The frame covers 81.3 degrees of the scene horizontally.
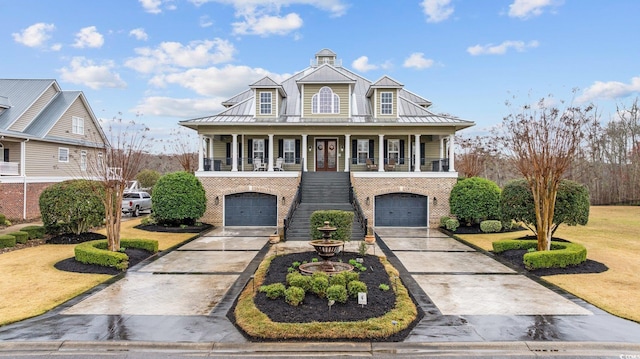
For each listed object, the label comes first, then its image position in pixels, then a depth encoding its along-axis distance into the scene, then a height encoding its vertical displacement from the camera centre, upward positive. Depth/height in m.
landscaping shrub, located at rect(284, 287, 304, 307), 8.15 -2.47
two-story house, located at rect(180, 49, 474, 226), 22.31 +2.38
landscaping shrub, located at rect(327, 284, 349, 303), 8.13 -2.42
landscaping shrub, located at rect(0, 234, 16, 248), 14.84 -2.27
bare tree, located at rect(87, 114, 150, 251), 13.11 -0.03
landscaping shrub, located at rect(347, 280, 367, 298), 8.44 -2.39
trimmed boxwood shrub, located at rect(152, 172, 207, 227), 20.34 -0.80
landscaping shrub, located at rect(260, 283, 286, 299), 8.48 -2.45
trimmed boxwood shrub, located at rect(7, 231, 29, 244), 15.56 -2.18
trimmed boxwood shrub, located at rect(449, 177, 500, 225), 20.44 -0.94
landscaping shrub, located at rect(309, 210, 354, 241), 16.38 -1.70
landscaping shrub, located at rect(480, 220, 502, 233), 19.66 -2.32
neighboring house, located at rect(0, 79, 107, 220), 22.66 +3.10
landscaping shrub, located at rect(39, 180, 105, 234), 15.48 -0.78
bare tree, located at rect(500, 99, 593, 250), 12.76 +0.81
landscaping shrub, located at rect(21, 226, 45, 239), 16.34 -2.07
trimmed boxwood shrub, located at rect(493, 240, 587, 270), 11.95 -2.43
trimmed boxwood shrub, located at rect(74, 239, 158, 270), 11.98 -2.36
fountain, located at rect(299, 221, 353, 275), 10.63 -2.35
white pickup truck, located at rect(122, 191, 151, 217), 26.58 -1.35
